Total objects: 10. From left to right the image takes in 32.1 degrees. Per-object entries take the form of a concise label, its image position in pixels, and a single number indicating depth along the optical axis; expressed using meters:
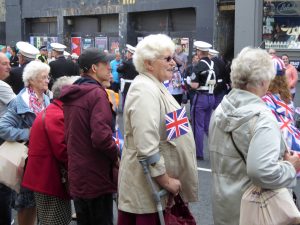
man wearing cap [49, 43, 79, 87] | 6.37
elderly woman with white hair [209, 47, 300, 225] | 2.64
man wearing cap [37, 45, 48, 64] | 14.56
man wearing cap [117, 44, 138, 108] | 11.39
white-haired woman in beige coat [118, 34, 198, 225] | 3.04
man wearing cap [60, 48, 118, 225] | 3.52
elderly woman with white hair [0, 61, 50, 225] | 4.26
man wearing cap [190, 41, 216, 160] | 8.37
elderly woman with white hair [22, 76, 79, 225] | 3.92
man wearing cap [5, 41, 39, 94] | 7.14
